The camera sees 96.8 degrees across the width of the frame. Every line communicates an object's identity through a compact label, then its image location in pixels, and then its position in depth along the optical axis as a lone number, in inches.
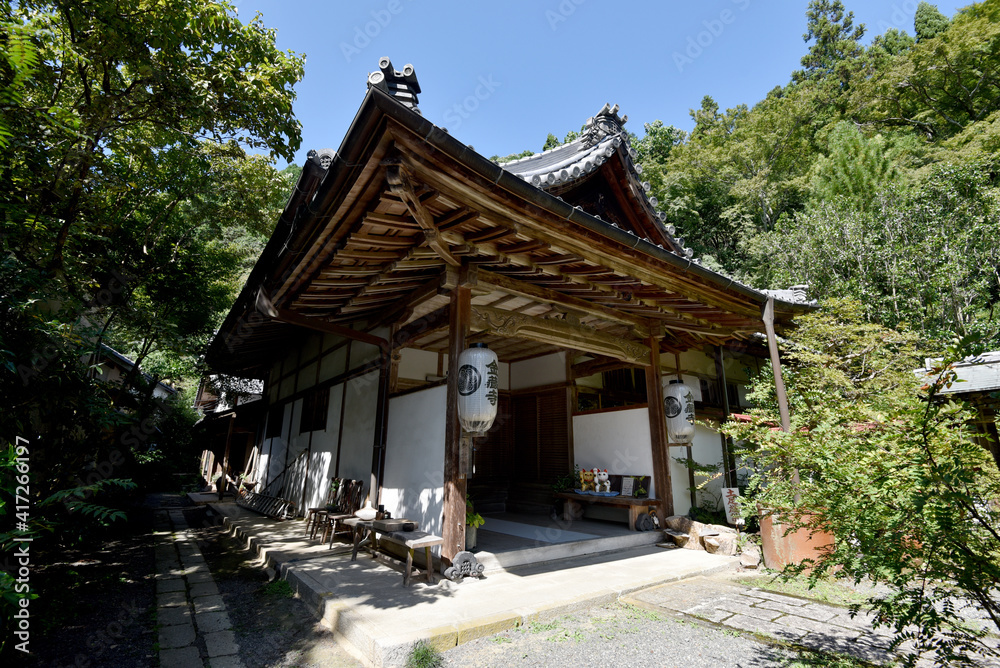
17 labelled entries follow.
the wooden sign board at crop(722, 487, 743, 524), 270.4
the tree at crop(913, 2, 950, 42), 894.4
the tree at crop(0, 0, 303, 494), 153.5
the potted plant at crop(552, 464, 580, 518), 329.4
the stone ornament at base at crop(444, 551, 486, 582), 184.5
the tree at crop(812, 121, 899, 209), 527.2
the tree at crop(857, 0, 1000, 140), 629.0
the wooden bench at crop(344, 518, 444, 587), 181.2
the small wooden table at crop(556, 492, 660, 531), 283.4
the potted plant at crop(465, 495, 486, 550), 213.0
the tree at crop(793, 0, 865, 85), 1080.2
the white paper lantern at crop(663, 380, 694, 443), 289.4
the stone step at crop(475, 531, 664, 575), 204.1
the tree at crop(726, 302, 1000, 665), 78.1
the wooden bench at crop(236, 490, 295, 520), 370.6
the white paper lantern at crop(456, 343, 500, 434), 192.7
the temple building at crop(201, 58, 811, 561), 154.5
